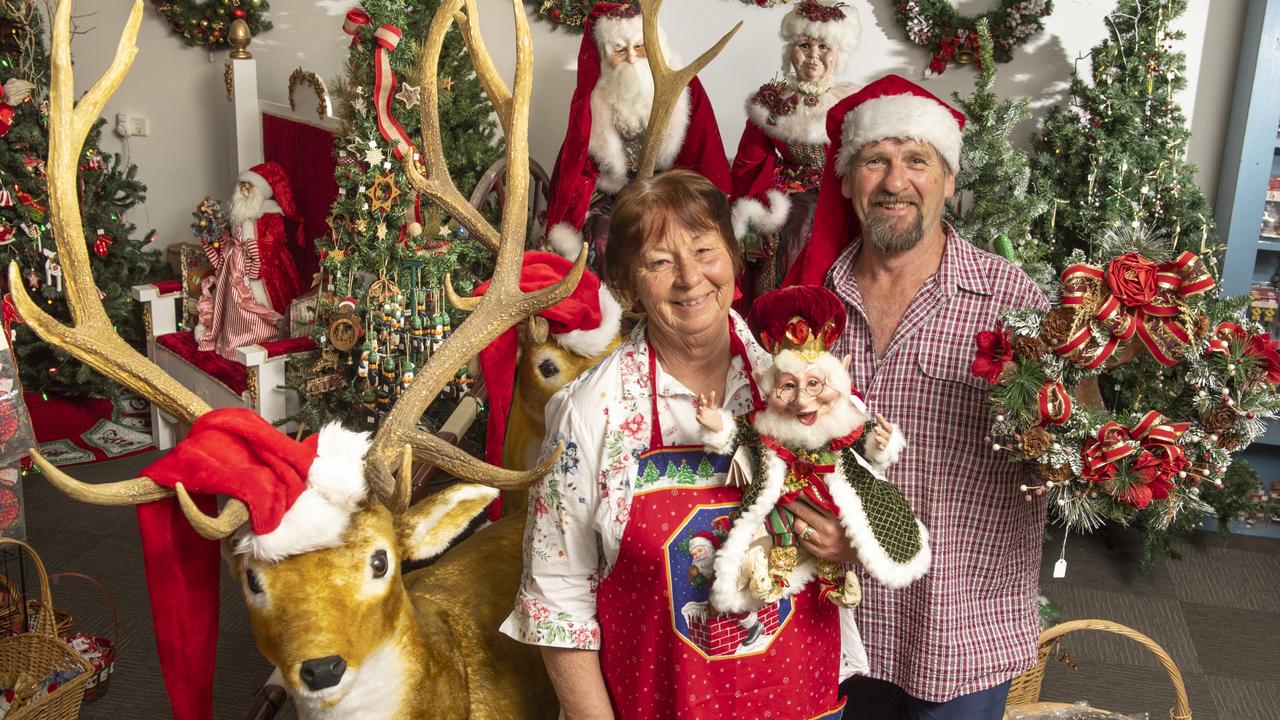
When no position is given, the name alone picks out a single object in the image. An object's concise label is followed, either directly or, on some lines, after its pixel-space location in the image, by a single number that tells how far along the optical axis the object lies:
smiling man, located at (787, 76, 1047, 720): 1.68
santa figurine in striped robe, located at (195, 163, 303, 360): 4.71
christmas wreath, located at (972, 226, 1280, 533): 1.41
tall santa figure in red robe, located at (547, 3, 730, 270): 3.68
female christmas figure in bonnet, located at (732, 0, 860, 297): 3.57
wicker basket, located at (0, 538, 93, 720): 2.49
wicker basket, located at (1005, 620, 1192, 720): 2.26
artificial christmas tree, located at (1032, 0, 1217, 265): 3.72
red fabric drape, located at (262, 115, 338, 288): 4.80
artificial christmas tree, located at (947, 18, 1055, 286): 3.57
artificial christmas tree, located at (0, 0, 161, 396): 4.53
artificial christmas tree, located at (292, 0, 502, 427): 3.90
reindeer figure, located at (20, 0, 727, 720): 1.39
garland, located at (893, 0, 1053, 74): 4.15
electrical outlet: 5.61
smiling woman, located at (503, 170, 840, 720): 1.42
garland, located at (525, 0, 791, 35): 4.68
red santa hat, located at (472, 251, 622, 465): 2.20
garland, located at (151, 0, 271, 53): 5.26
